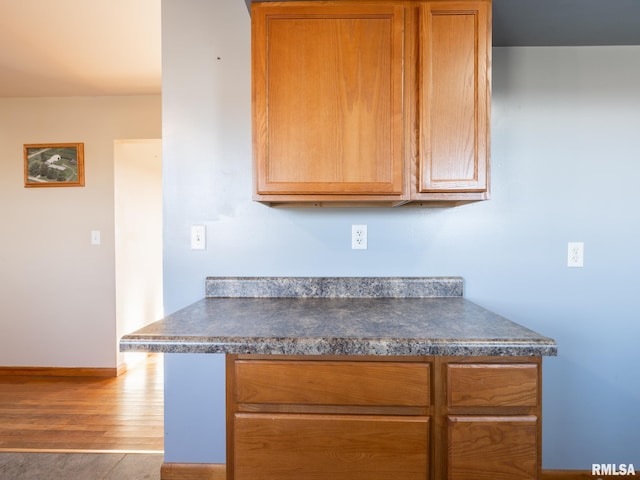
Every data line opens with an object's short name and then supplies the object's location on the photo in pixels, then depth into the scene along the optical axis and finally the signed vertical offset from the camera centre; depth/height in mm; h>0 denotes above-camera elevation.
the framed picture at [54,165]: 3088 +544
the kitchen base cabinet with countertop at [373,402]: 1008 -501
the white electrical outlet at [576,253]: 1713 -119
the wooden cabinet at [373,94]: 1334 +493
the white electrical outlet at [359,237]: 1725 -42
